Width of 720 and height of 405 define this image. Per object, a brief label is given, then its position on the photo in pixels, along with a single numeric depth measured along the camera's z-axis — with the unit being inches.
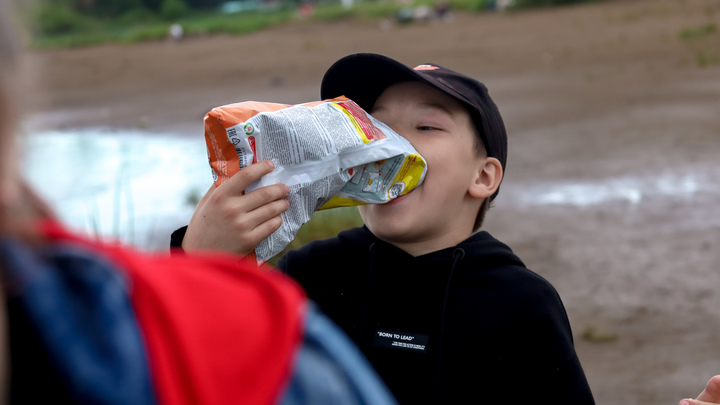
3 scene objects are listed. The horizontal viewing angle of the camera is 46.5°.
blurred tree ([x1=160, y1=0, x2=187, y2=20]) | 1279.5
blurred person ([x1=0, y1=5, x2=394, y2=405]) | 27.6
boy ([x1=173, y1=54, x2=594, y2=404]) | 72.3
